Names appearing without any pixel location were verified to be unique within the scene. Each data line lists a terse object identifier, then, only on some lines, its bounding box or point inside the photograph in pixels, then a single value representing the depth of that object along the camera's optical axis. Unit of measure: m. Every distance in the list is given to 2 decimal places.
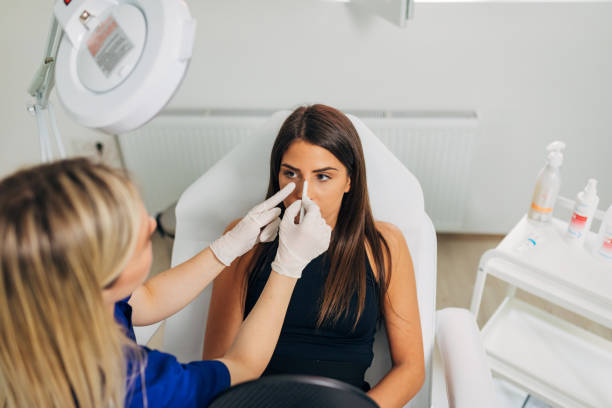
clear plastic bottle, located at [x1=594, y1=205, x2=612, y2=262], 1.30
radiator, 2.01
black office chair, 0.53
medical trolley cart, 1.26
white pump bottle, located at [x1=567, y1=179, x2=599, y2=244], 1.33
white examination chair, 1.21
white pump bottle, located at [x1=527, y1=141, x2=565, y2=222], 1.36
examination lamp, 0.64
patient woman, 1.11
